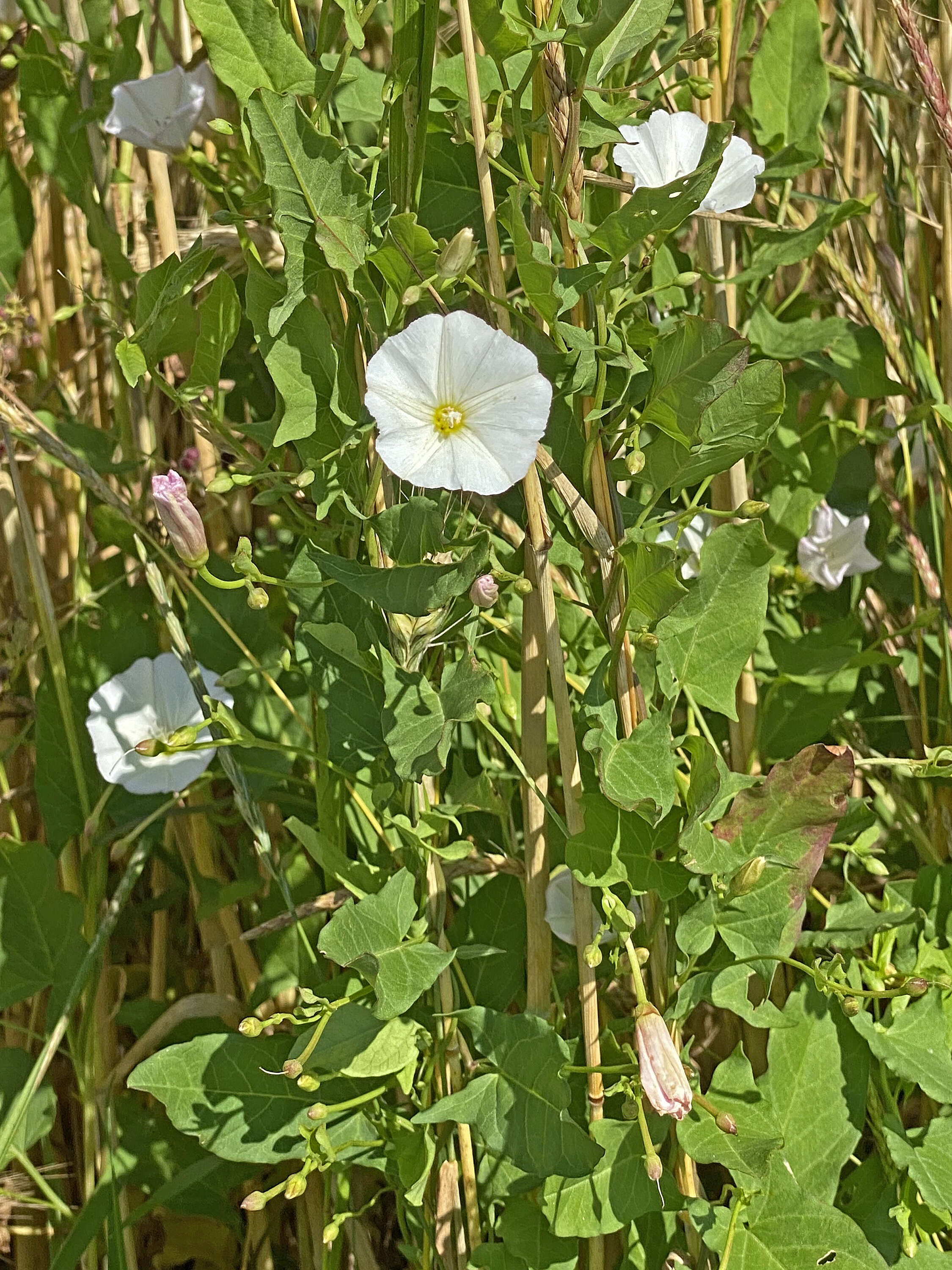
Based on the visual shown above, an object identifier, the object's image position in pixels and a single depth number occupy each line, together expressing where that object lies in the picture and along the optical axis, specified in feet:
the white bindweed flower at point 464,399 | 1.45
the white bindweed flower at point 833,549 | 2.42
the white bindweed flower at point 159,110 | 2.14
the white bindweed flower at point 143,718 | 2.20
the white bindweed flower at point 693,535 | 2.26
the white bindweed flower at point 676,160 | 1.79
